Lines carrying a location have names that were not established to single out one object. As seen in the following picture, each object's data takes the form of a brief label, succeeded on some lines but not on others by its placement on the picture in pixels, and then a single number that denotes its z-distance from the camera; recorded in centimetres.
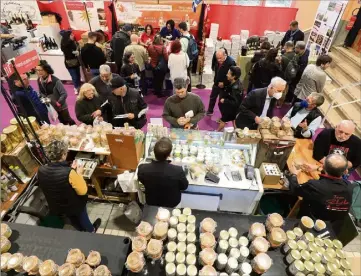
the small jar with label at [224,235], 203
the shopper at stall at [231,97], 444
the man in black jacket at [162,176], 251
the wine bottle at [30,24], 799
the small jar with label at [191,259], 187
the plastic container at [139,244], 190
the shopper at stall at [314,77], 500
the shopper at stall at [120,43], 633
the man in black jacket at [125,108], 387
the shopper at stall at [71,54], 595
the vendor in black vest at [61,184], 248
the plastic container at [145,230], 201
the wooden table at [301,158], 320
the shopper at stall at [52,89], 433
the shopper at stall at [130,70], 537
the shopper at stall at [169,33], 707
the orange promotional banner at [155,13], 775
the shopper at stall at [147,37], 676
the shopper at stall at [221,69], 508
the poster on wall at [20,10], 777
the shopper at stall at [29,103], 403
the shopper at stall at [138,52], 600
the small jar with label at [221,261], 186
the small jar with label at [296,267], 184
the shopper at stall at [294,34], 665
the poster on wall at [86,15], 785
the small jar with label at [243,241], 202
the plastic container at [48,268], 179
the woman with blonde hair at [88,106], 382
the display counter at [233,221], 203
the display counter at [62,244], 196
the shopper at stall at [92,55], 558
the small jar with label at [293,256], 191
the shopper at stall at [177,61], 554
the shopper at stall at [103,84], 422
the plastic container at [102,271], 179
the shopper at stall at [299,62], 564
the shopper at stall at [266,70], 536
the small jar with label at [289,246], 198
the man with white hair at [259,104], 367
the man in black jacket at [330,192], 243
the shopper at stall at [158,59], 624
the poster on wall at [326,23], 636
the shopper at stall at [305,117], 364
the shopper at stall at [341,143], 314
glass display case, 312
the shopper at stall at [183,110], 378
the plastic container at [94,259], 187
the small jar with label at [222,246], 194
